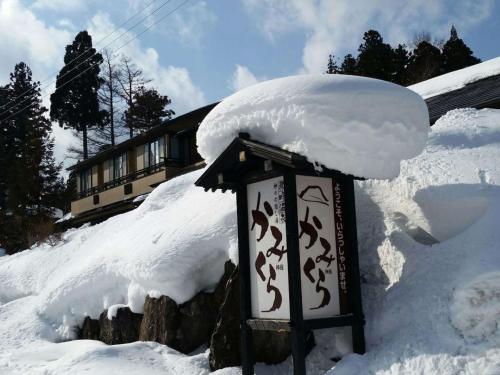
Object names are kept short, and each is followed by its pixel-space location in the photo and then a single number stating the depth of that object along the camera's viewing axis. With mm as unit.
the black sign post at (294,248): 5891
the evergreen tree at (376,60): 30422
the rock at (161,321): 8445
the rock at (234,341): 7031
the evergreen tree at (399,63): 30550
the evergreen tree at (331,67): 34322
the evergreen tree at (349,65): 31614
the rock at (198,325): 8367
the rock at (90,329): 10488
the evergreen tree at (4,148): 44875
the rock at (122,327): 9425
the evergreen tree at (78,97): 41750
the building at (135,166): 26344
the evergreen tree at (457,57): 29219
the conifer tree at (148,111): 39409
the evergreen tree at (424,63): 27391
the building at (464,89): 10766
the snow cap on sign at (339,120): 5812
